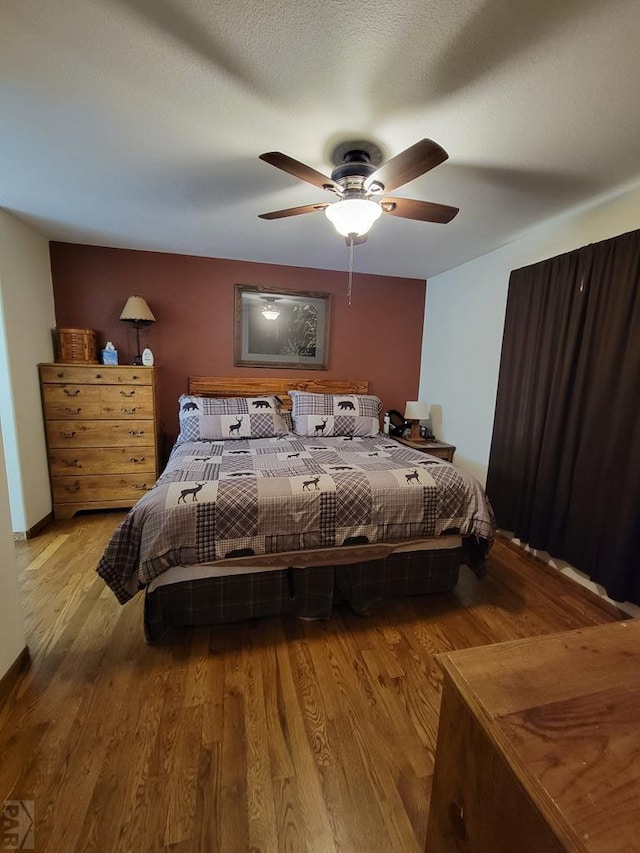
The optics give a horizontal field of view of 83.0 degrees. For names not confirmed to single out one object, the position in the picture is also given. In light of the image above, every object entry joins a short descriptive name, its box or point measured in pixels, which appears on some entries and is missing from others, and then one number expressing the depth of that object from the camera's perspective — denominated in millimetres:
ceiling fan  1433
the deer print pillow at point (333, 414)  3135
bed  1672
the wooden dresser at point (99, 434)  2910
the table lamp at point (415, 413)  3469
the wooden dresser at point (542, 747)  534
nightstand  3359
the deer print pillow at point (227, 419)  2891
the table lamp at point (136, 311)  3074
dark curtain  1890
